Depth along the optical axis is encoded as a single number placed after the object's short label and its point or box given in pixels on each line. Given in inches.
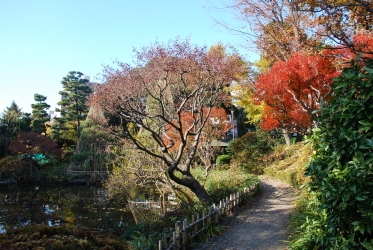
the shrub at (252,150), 666.2
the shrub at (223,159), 778.8
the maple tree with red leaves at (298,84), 365.4
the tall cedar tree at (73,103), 1060.5
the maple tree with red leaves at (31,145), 864.3
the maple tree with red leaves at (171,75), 321.4
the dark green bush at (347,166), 105.1
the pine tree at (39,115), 1088.2
